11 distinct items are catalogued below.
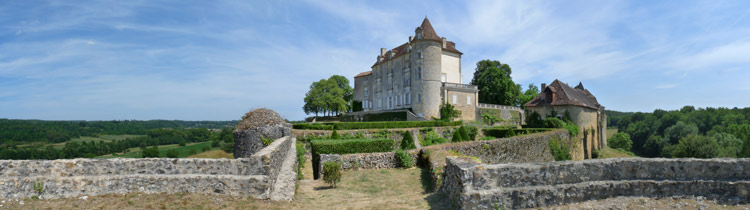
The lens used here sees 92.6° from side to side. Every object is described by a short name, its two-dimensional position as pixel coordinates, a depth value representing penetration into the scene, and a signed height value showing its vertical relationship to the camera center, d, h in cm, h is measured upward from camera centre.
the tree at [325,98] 5472 +345
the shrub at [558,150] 2283 -197
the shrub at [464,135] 2433 -101
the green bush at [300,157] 1575 -172
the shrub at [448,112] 4134 +95
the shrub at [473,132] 2795 -94
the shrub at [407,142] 1975 -125
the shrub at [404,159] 1369 -149
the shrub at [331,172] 1063 -153
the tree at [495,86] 5078 +488
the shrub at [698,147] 4275 -338
